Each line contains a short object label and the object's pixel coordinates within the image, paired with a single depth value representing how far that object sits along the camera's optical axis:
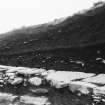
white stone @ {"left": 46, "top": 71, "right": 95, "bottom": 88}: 4.15
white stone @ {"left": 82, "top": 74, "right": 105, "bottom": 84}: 3.73
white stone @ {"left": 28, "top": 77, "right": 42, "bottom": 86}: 4.72
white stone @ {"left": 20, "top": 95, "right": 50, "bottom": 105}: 4.47
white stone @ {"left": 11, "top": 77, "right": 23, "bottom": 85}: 5.15
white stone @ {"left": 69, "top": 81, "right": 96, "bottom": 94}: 3.70
